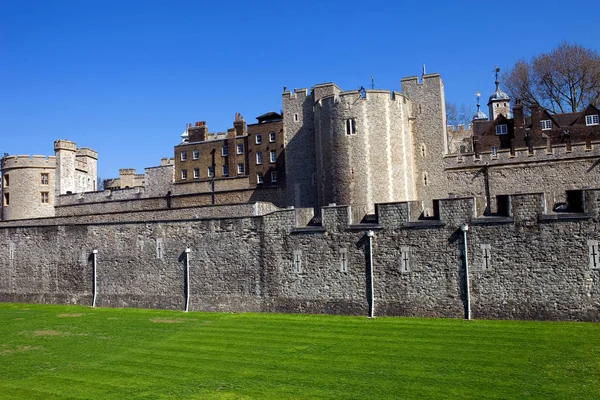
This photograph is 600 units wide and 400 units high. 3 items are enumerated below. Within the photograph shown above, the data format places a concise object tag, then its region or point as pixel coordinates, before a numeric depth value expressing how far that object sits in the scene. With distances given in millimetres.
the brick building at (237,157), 43750
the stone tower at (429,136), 34500
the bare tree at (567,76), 46250
